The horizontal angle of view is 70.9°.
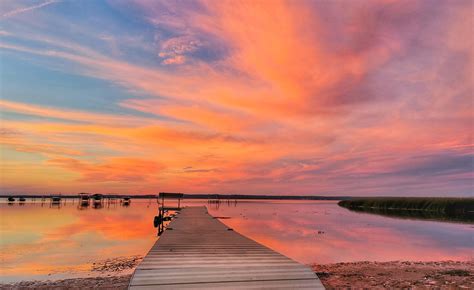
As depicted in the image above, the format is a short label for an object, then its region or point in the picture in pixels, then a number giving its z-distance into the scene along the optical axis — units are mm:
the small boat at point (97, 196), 105969
